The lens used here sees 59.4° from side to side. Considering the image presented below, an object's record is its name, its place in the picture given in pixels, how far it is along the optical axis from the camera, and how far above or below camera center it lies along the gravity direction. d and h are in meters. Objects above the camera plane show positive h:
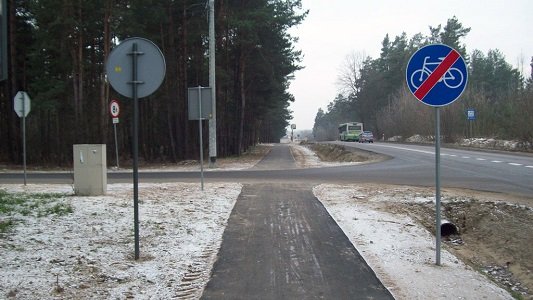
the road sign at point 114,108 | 21.55 +1.46
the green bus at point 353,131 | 73.75 +0.84
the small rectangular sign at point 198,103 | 12.70 +0.96
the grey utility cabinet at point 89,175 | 11.16 -0.83
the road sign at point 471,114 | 41.69 +1.85
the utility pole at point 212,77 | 22.92 +3.04
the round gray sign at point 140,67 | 6.13 +0.95
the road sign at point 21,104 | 14.93 +1.18
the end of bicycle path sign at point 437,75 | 6.03 +0.79
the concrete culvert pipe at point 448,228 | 9.46 -1.91
